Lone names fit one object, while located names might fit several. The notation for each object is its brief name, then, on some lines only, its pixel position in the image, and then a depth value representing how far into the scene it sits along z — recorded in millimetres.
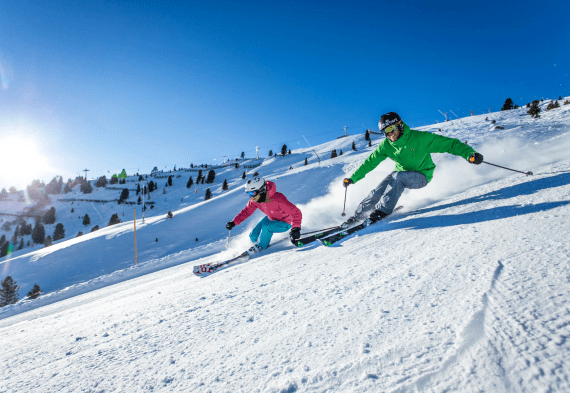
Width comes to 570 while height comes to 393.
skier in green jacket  4219
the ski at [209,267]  3728
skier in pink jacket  4406
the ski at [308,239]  3950
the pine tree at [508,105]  31941
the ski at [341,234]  3536
